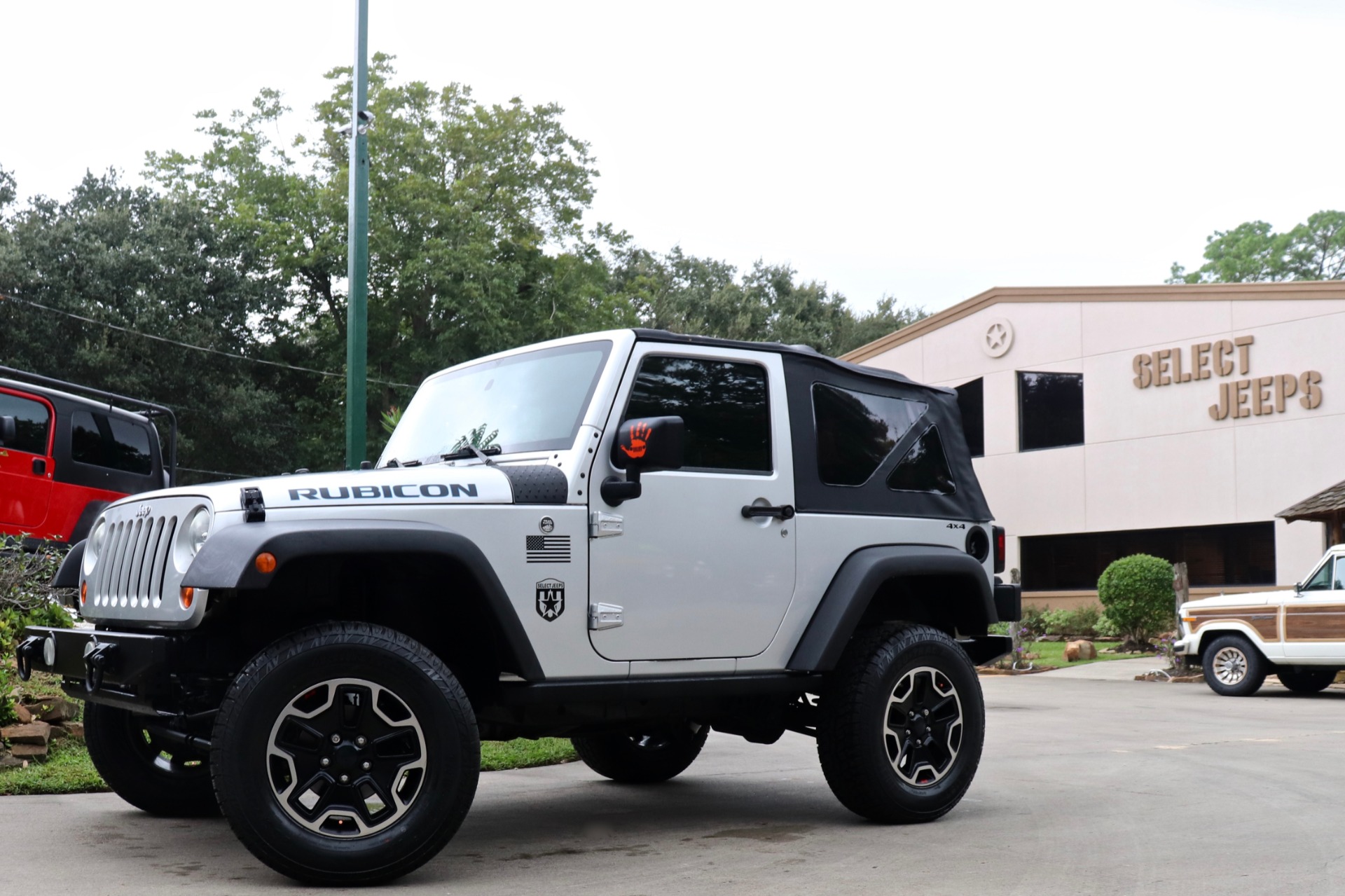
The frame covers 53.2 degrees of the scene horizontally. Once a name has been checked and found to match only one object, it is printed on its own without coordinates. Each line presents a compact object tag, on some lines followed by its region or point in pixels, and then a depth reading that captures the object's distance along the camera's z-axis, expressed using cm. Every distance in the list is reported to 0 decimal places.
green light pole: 1073
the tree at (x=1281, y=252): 6241
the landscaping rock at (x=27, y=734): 777
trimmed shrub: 2284
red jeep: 1470
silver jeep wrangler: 500
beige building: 2405
